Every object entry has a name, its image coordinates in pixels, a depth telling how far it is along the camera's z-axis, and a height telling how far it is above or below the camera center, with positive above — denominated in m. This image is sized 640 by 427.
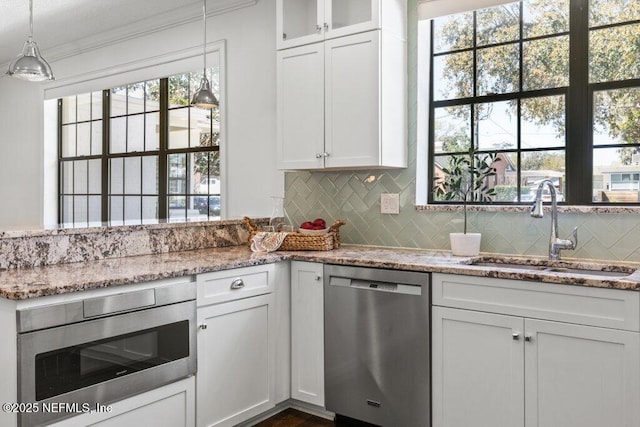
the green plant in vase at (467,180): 2.88 +0.18
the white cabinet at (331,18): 2.88 +1.13
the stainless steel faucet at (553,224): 2.47 -0.06
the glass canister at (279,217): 3.42 -0.04
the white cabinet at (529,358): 1.93 -0.58
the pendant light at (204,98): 3.30 +0.72
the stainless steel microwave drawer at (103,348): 1.74 -0.50
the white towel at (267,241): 2.96 -0.16
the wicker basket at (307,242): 2.99 -0.17
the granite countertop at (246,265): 1.90 -0.24
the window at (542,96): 2.58 +0.62
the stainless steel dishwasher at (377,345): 2.40 -0.64
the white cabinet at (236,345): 2.37 -0.64
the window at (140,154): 4.57 +0.56
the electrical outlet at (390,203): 3.13 +0.06
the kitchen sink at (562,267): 2.36 -0.26
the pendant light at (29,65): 3.03 +0.85
